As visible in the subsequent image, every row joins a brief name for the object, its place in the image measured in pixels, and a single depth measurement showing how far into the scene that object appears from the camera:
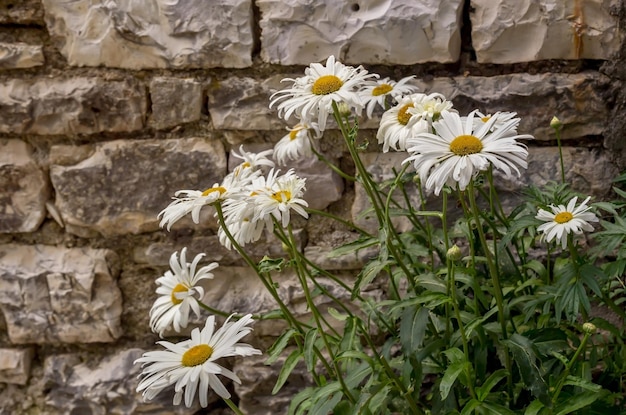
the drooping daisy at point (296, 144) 1.46
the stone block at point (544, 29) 1.50
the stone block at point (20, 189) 1.76
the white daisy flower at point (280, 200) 1.17
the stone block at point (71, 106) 1.69
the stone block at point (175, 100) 1.66
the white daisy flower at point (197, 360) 1.12
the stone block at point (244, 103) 1.64
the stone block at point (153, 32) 1.61
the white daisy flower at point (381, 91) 1.40
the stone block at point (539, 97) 1.54
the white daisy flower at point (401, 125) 1.22
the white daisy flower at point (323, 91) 1.23
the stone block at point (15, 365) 1.84
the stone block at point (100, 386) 1.80
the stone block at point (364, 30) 1.54
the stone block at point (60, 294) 1.78
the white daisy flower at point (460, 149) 1.04
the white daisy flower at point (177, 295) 1.31
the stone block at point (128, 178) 1.69
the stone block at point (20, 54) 1.68
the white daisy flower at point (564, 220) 1.18
